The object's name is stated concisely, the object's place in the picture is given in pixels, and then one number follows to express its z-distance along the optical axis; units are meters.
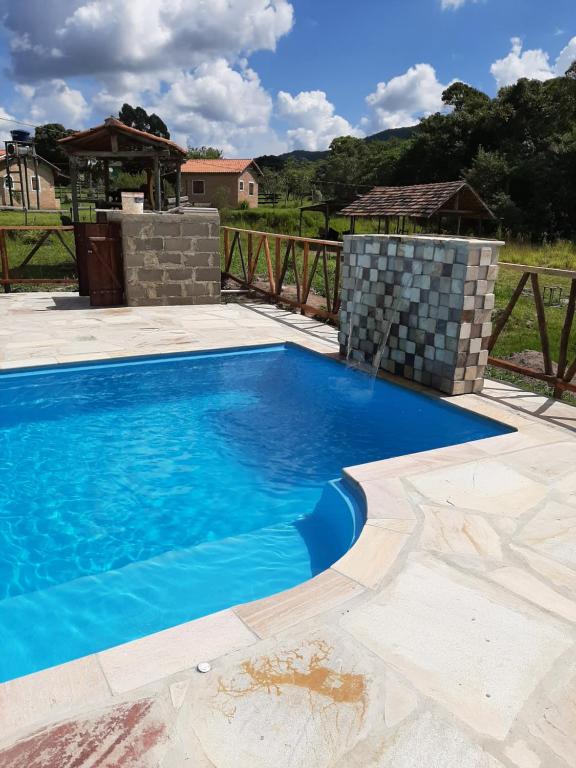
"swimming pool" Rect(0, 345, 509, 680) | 3.06
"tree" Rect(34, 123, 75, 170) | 52.22
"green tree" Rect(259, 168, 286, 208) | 55.94
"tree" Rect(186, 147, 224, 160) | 72.84
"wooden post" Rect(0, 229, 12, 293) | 10.71
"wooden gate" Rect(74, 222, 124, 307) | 9.59
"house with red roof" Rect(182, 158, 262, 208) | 45.88
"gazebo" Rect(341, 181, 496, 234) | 19.89
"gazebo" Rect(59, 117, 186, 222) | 12.38
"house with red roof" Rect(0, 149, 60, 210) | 37.28
